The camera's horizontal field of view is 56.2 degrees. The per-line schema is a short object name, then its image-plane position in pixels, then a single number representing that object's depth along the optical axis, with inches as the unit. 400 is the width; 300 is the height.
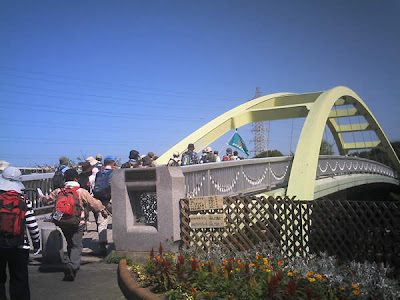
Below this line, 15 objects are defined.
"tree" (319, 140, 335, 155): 2103.0
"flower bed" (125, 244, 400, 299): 151.2
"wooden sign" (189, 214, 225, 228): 239.3
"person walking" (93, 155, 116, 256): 283.7
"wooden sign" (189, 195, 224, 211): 239.0
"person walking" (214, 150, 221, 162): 500.2
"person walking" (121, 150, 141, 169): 419.4
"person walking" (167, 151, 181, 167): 409.7
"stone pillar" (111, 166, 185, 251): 247.3
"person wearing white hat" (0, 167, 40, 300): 164.4
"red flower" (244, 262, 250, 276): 164.7
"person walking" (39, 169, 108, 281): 231.3
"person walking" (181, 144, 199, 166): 422.6
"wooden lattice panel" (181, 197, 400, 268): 202.1
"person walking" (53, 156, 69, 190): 379.6
